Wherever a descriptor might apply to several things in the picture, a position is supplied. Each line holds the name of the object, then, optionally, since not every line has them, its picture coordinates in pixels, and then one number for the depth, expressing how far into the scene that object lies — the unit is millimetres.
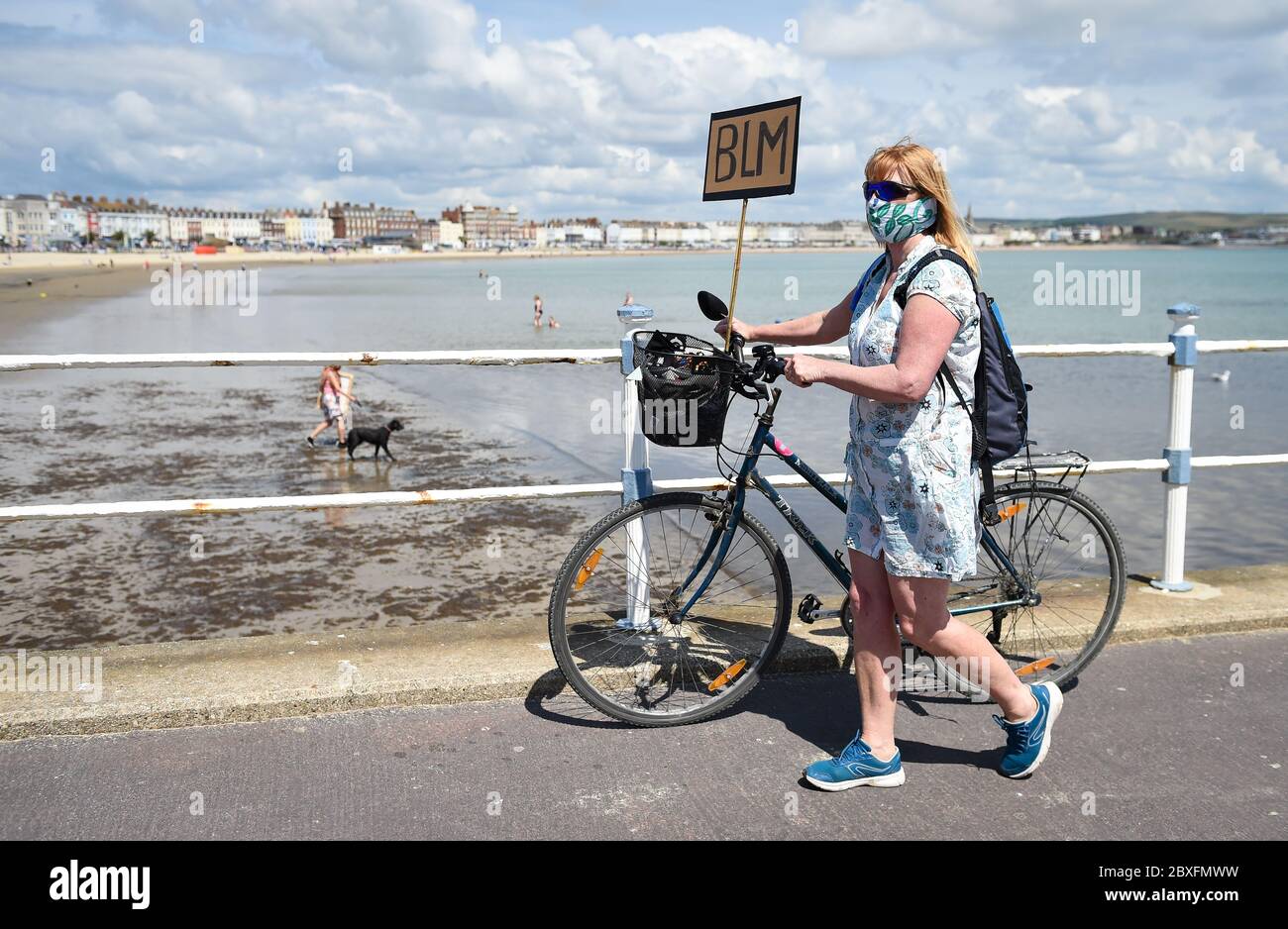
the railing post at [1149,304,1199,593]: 5117
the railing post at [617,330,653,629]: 4473
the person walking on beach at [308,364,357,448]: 14211
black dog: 13477
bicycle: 3732
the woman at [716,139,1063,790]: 3102
